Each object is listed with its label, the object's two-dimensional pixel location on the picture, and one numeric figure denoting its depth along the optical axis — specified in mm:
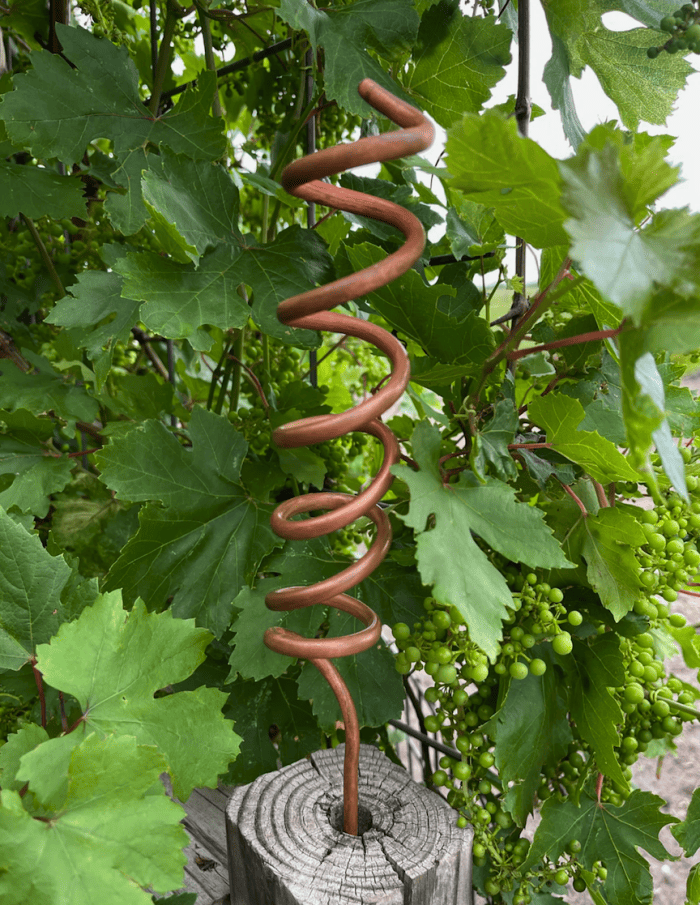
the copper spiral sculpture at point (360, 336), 526
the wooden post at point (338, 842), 574
